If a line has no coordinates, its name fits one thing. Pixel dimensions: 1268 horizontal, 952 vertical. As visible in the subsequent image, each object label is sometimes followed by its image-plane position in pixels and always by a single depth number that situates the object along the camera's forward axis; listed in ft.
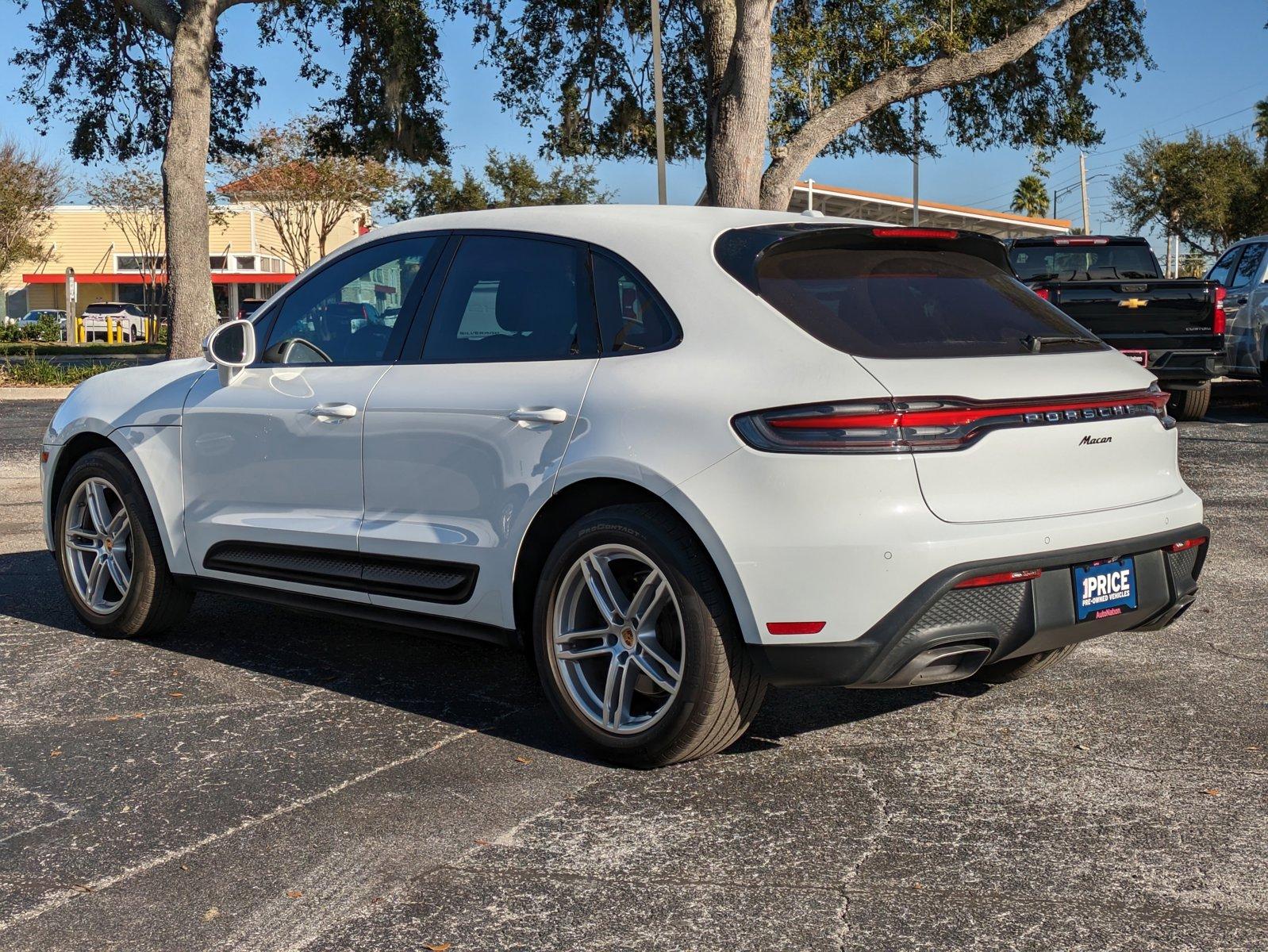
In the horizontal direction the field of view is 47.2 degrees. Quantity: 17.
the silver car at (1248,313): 51.49
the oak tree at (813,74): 53.31
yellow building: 219.00
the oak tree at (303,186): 155.12
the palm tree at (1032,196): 298.56
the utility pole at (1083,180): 206.90
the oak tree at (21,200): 155.74
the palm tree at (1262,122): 177.58
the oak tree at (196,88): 64.69
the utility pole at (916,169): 76.74
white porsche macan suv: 12.95
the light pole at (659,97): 65.26
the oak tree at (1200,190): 168.66
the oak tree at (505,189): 184.75
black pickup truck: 45.96
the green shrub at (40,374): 75.82
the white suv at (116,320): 171.73
